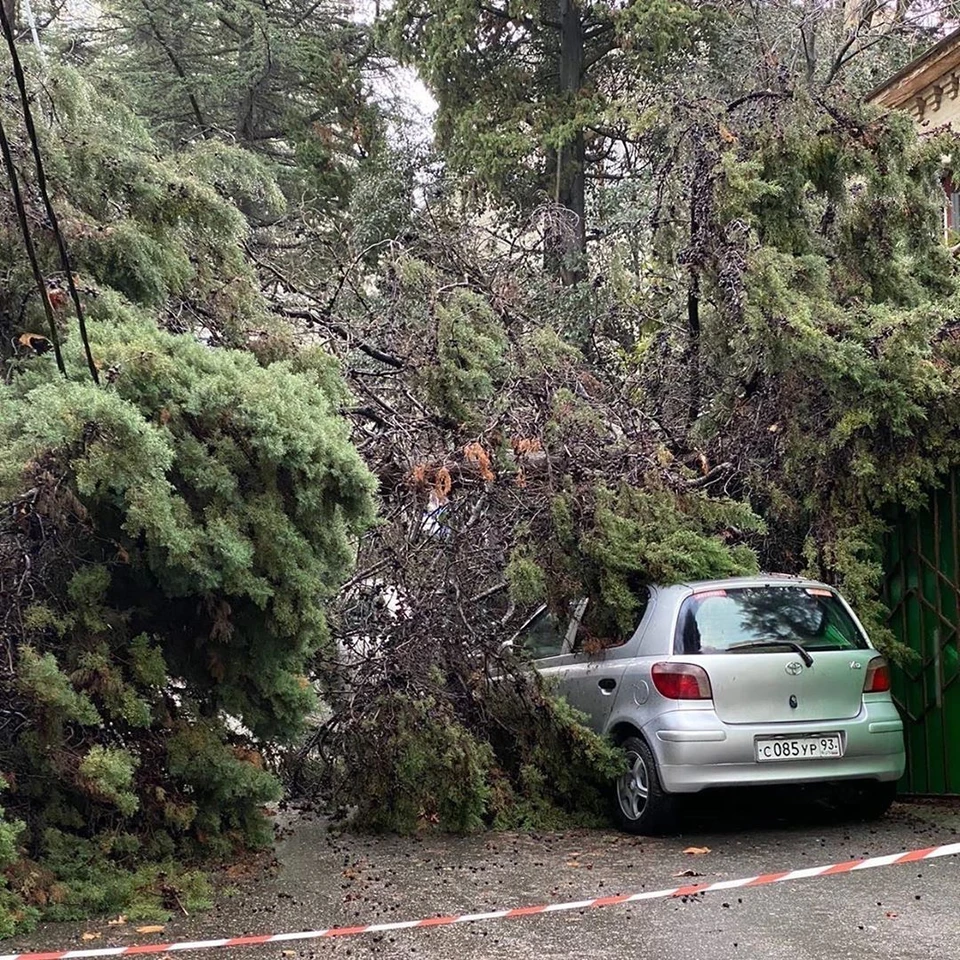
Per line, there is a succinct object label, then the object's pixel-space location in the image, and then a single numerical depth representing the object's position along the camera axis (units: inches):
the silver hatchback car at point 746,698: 265.1
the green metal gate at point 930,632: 305.4
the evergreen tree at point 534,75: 780.0
